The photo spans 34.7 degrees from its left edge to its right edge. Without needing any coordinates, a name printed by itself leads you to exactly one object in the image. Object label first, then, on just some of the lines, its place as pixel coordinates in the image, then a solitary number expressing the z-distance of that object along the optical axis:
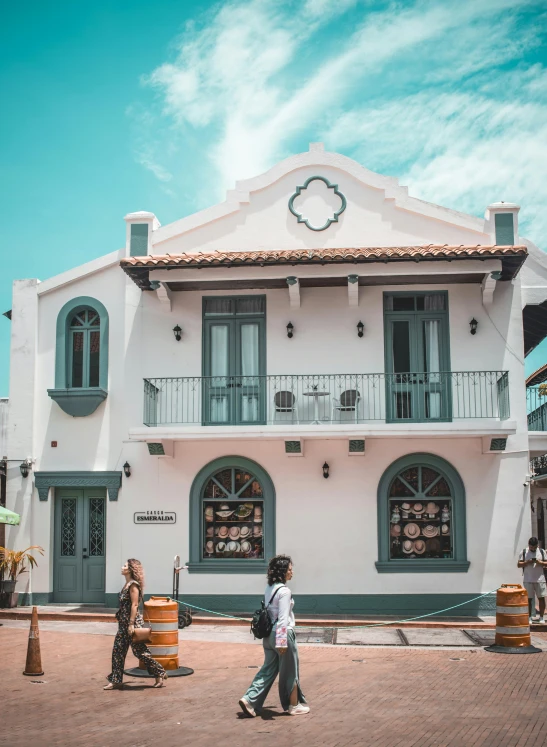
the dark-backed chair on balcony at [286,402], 16.89
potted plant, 17.06
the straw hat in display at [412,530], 16.80
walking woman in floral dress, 10.58
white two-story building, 16.55
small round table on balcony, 16.58
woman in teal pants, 8.97
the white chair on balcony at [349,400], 16.70
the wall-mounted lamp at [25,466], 17.59
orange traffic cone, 11.13
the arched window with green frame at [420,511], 16.70
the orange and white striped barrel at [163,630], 11.25
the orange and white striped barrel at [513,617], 12.91
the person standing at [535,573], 15.21
